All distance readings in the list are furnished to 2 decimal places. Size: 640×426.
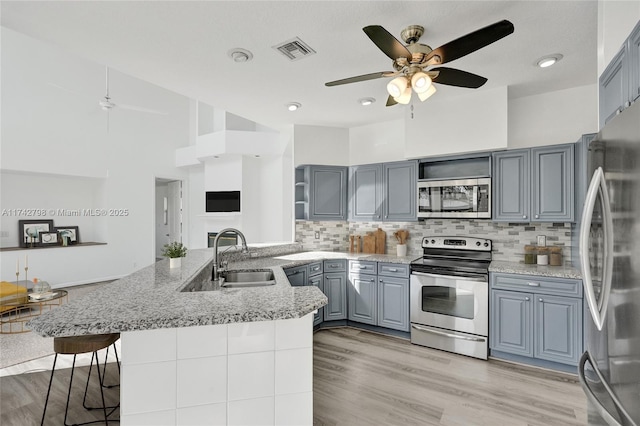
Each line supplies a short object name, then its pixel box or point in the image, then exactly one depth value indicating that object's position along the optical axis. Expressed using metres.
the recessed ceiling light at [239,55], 2.58
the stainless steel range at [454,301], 3.26
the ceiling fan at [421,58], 1.79
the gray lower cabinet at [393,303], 3.74
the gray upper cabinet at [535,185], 3.15
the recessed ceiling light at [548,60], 2.71
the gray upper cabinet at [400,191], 4.07
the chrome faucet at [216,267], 2.56
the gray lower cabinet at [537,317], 2.88
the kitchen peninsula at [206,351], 1.33
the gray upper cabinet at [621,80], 1.38
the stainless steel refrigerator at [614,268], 1.06
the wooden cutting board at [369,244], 4.55
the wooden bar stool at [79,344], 1.87
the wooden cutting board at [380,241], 4.53
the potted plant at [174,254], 2.56
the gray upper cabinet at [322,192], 4.55
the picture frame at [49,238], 6.15
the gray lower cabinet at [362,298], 3.98
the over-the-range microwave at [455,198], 3.56
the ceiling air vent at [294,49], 2.47
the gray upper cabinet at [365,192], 4.36
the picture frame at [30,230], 6.00
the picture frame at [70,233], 6.41
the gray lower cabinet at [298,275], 3.62
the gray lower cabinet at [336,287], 4.13
